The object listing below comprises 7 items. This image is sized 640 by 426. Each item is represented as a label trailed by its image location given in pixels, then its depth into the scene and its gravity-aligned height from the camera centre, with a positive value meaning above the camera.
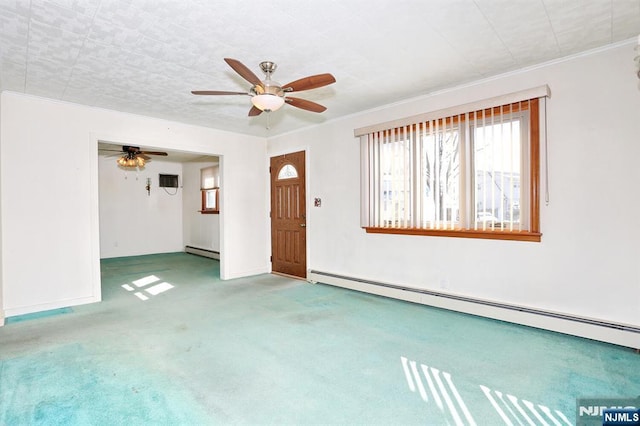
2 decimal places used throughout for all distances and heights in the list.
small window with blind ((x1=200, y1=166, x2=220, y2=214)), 8.36 +0.63
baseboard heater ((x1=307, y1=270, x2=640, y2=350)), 2.86 -1.08
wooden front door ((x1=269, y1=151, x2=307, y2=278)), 5.75 -0.05
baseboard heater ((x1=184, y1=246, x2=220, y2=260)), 8.11 -1.01
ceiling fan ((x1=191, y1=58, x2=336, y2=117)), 2.66 +1.08
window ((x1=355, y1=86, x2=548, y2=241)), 3.33 +0.45
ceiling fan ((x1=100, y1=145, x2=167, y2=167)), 6.36 +1.17
